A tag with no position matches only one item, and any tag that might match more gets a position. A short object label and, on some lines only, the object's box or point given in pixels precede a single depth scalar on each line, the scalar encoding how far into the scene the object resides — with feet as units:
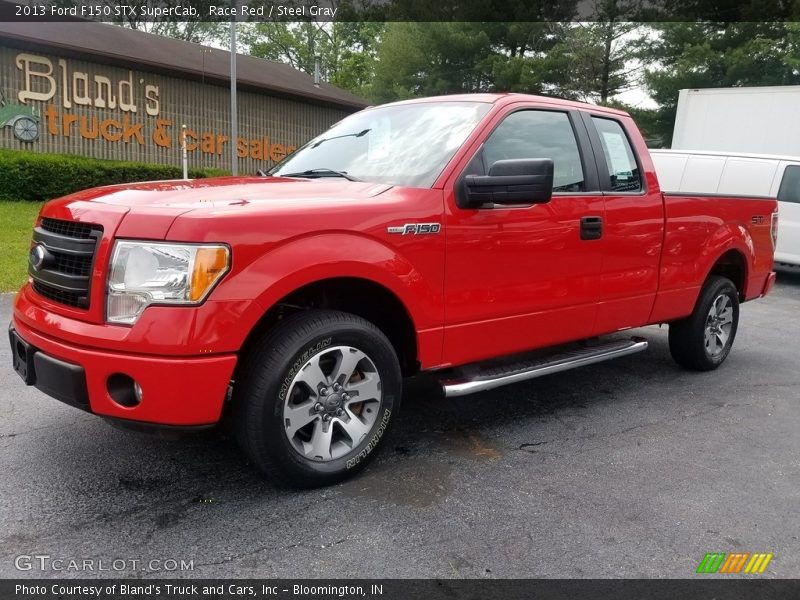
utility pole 47.90
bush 43.68
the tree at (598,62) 96.58
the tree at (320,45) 160.76
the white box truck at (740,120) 43.55
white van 35.47
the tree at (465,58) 91.09
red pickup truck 9.05
